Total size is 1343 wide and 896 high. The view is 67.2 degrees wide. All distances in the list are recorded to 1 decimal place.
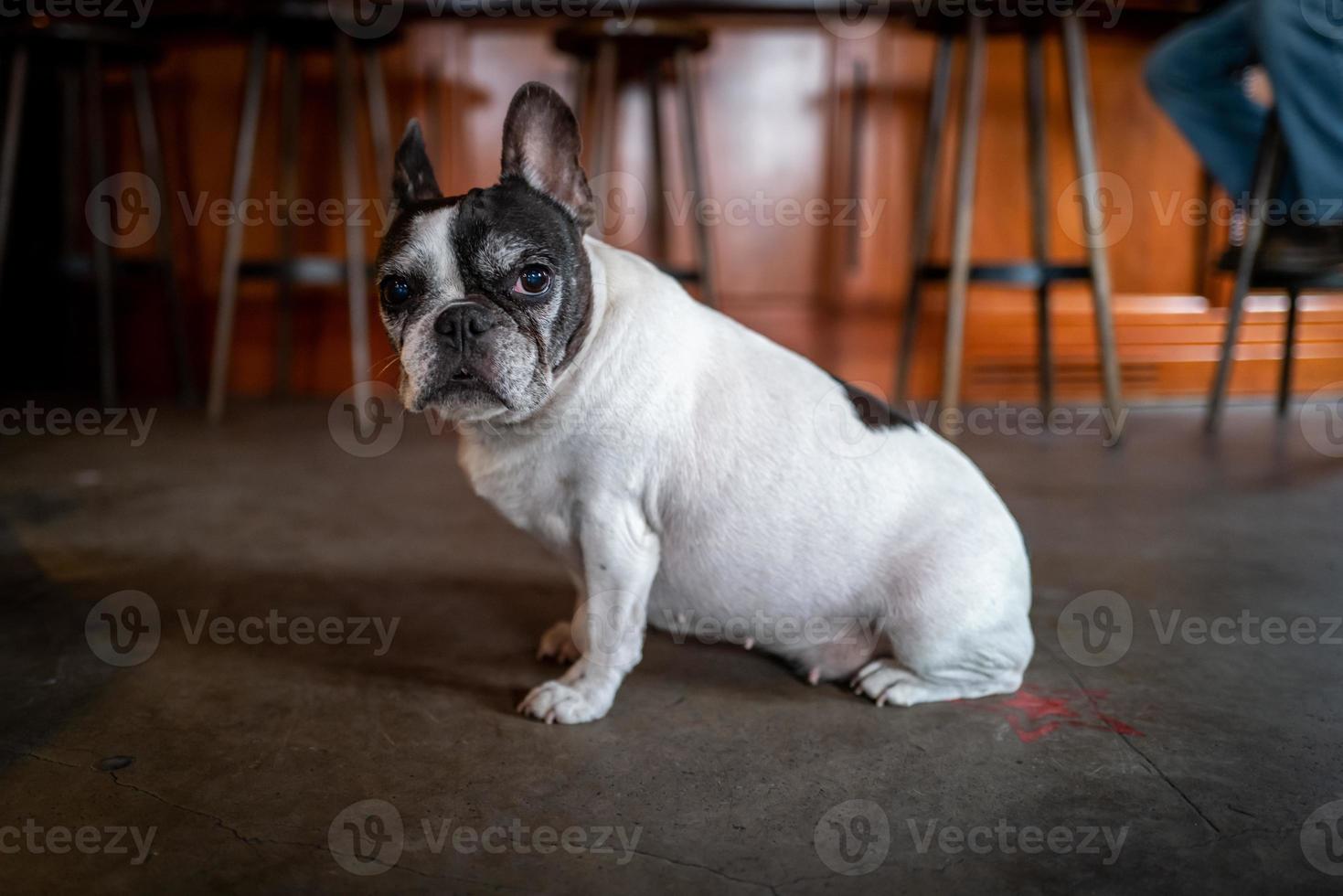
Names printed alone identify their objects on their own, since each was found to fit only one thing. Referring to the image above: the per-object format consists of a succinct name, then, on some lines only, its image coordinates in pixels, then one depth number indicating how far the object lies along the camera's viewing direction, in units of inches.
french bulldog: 59.7
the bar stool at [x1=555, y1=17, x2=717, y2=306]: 147.9
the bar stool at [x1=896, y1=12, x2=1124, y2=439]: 141.6
